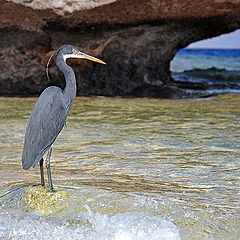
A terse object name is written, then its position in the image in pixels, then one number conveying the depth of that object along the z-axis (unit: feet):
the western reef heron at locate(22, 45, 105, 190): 16.80
